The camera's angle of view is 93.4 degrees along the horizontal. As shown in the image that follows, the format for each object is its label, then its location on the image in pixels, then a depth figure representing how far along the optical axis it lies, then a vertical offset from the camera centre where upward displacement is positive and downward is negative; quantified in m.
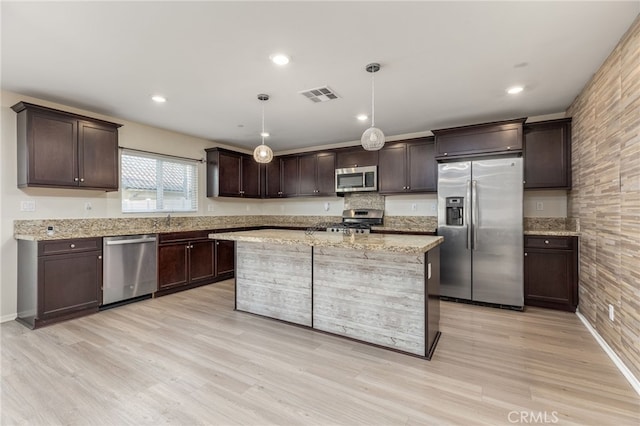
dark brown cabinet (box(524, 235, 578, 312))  3.48 -0.73
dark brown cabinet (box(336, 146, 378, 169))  5.12 +0.96
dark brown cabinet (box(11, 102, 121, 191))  3.21 +0.75
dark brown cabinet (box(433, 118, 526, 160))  3.75 +0.95
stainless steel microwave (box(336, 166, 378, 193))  5.05 +0.58
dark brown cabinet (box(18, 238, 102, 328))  3.10 -0.71
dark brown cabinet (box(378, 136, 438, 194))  4.61 +0.72
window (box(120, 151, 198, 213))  4.30 +0.47
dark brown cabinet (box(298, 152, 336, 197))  5.53 +0.74
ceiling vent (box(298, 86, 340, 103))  3.19 +1.30
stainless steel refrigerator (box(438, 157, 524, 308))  3.66 -0.23
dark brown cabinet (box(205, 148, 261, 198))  5.30 +0.73
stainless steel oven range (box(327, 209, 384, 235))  5.14 -0.14
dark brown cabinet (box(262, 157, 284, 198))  6.13 +0.70
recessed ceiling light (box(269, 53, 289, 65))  2.49 +1.30
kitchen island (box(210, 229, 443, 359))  2.47 -0.68
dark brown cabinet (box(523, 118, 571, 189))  3.69 +0.71
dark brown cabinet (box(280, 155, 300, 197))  5.93 +0.73
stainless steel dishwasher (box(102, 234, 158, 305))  3.64 -0.68
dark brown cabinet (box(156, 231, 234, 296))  4.22 -0.72
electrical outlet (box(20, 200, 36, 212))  3.36 +0.10
